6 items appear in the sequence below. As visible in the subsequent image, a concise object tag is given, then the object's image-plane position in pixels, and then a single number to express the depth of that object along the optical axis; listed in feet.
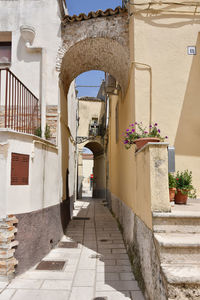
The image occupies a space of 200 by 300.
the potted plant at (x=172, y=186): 15.97
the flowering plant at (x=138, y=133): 15.81
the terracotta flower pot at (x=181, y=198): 15.81
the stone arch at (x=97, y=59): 22.31
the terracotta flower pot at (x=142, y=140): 14.17
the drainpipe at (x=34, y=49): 21.66
